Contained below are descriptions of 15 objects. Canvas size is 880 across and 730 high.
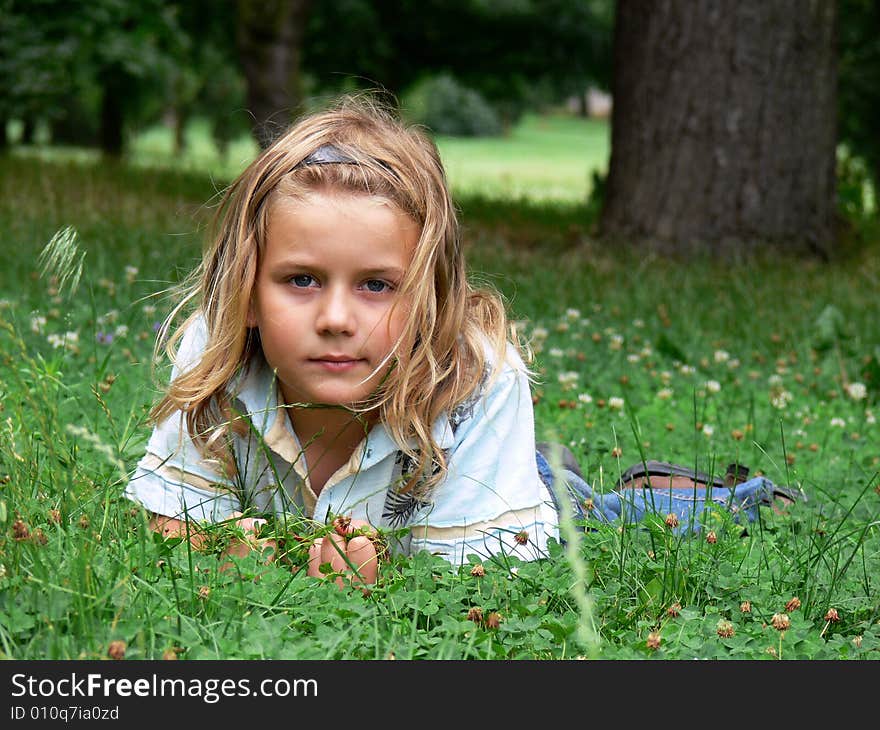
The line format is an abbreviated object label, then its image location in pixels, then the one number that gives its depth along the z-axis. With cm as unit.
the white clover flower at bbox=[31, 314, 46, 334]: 475
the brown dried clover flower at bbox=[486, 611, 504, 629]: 243
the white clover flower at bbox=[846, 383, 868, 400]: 535
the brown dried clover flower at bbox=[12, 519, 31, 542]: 239
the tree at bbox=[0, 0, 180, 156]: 1268
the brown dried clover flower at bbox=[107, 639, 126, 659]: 201
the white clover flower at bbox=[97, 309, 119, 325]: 516
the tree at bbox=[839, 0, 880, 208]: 1532
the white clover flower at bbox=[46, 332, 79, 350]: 471
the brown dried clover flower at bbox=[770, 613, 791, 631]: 247
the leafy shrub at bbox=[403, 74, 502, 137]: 5744
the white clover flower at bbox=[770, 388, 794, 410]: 489
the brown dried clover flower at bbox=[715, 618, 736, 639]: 246
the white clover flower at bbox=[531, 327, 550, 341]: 580
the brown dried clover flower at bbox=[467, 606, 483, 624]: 247
